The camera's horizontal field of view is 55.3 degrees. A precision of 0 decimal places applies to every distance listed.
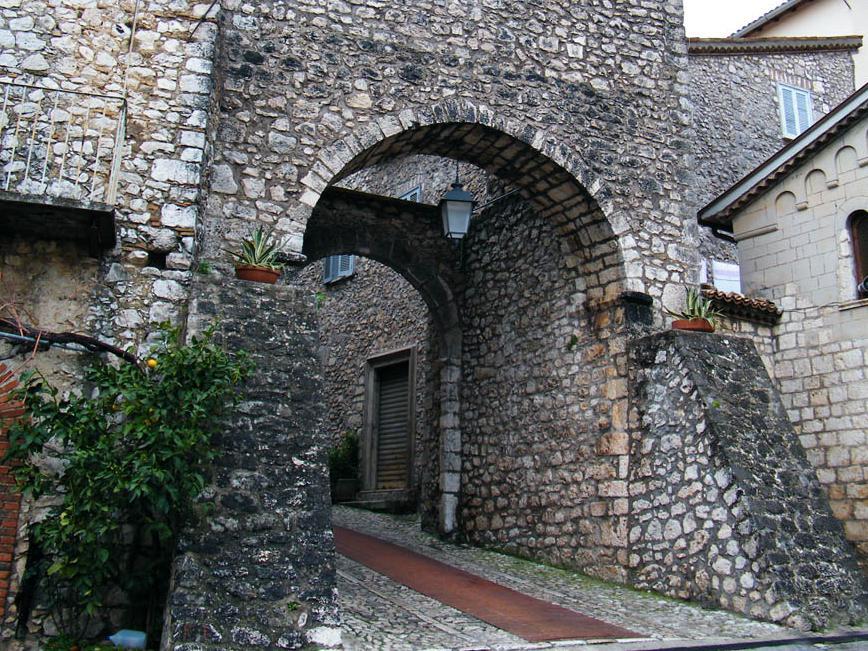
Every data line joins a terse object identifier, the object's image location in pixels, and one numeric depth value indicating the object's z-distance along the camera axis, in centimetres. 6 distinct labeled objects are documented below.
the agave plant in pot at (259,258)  650
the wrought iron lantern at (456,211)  886
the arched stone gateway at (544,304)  621
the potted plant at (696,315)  827
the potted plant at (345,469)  1356
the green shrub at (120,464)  475
